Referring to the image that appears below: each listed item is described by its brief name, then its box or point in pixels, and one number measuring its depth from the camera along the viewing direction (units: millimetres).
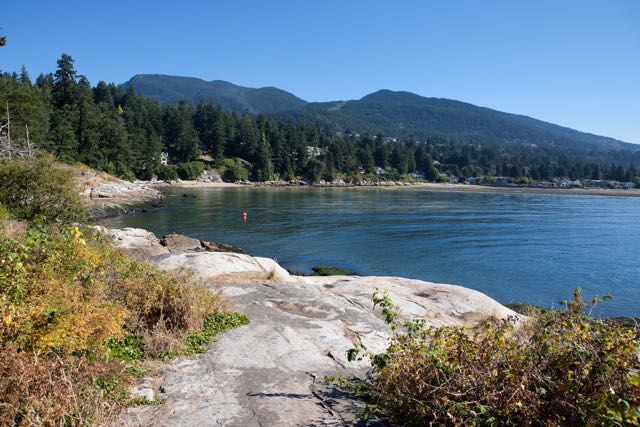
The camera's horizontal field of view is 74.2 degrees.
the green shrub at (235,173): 124188
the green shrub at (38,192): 19594
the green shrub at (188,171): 113688
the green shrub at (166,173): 106688
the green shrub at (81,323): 4910
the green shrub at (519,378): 4234
